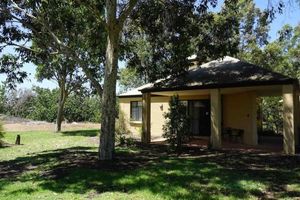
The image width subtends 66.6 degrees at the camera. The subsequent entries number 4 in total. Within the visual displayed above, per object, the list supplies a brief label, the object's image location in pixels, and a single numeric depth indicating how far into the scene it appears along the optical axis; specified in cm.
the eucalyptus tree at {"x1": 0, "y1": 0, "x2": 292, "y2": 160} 872
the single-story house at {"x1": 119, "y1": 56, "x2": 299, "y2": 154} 990
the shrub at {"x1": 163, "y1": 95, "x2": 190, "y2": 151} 1072
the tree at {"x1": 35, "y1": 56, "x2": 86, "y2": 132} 1930
